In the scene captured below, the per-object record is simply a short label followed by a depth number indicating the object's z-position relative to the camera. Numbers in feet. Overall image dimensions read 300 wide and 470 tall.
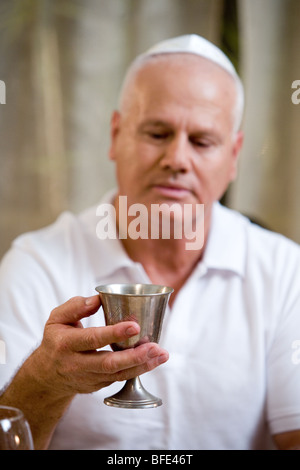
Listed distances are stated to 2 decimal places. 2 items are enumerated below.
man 4.52
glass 3.17
